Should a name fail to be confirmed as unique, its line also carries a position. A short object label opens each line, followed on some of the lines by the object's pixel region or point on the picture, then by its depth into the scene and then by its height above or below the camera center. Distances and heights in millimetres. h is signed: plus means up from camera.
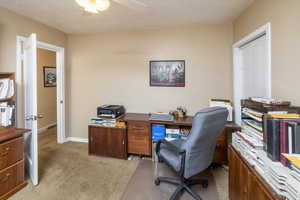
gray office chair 1560 -534
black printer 2920 -235
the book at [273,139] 1041 -277
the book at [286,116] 1067 -129
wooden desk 2723 -610
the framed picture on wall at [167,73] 3051 +485
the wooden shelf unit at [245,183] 994 -639
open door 1960 -135
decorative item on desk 2949 -271
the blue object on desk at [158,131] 2704 -564
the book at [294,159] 864 -356
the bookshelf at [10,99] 2097 +4
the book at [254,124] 1300 -234
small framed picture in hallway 4406 +647
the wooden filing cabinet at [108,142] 2807 -779
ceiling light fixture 1667 +1013
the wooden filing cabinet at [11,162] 1745 -729
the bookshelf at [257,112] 1232 -128
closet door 2018 +400
